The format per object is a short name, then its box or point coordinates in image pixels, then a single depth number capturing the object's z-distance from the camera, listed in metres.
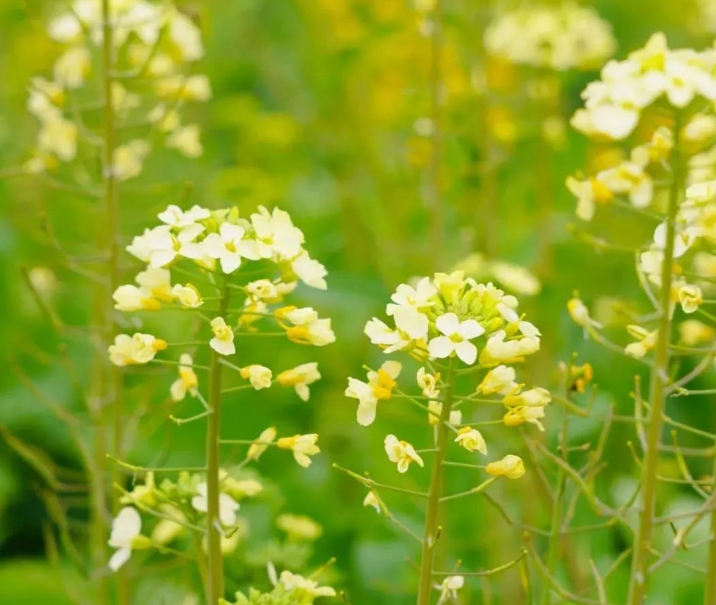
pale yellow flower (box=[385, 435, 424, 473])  1.27
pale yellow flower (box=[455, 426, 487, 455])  1.27
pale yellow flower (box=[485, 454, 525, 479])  1.27
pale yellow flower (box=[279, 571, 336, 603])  1.31
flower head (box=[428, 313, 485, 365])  1.27
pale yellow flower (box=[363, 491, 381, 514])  1.28
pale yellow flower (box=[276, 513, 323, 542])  1.40
